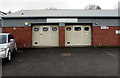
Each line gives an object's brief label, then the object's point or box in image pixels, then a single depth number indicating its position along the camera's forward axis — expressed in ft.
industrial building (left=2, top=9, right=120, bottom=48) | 42.83
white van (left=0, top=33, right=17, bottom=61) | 21.93
